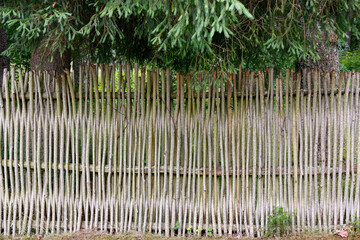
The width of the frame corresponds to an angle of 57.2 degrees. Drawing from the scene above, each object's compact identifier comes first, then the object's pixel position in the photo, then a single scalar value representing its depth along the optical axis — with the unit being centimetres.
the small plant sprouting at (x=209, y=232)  406
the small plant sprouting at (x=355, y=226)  399
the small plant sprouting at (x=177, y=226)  408
